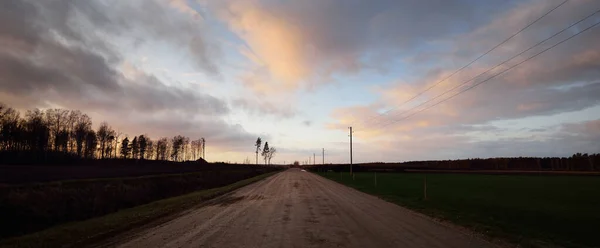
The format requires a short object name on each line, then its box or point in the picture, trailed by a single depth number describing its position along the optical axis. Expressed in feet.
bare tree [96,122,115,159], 430.20
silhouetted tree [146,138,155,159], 541.95
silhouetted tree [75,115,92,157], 372.19
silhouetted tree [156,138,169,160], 564.71
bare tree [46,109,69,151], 339.98
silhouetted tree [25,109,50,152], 300.20
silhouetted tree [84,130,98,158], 387.75
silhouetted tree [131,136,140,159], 498.32
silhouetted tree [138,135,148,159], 501.56
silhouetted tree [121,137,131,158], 488.85
